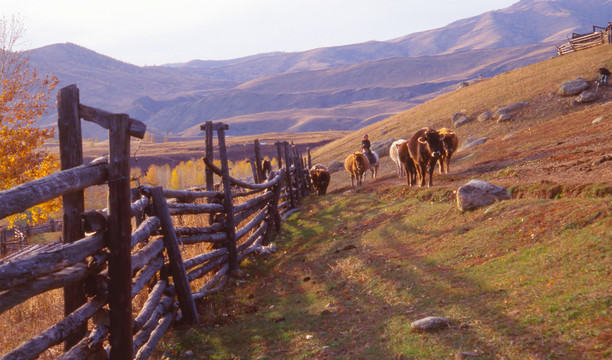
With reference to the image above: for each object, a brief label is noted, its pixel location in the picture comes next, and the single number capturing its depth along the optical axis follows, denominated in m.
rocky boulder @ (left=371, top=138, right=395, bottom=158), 40.04
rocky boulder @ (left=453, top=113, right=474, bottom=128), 38.91
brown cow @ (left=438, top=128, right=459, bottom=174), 21.78
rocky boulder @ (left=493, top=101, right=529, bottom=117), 36.47
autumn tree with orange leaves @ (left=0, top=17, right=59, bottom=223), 21.38
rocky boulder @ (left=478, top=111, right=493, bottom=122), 37.38
